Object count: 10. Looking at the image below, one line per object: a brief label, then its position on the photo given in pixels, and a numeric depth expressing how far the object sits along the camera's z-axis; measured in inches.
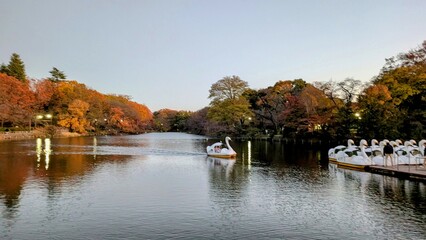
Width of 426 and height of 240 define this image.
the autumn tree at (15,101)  1940.2
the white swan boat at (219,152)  1061.8
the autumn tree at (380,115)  1228.5
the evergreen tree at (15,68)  2723.9
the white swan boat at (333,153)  951.4
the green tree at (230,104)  2210.9
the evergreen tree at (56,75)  3037.6
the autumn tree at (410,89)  1209.4
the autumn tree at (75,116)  2524.6
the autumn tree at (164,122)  4854.8
